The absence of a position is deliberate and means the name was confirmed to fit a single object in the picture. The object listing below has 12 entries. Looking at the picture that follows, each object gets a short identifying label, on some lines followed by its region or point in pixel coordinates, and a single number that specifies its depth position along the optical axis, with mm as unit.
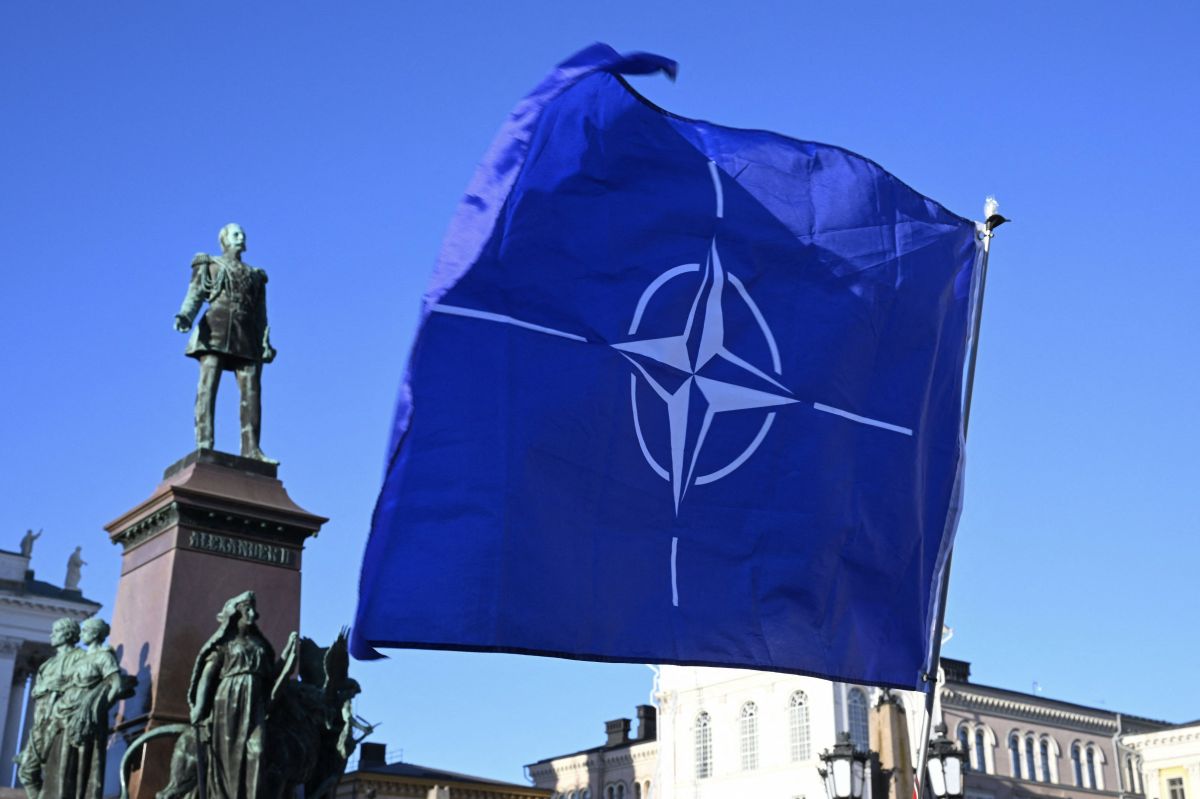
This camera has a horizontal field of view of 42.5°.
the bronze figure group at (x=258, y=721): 10562
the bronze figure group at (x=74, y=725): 10891
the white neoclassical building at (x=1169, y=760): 72375
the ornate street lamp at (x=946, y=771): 22594
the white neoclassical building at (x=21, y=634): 70625
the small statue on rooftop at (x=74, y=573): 76125
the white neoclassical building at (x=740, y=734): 61156
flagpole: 10258
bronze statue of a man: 12664
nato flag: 9531
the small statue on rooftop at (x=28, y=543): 76394
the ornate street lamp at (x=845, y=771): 22844
